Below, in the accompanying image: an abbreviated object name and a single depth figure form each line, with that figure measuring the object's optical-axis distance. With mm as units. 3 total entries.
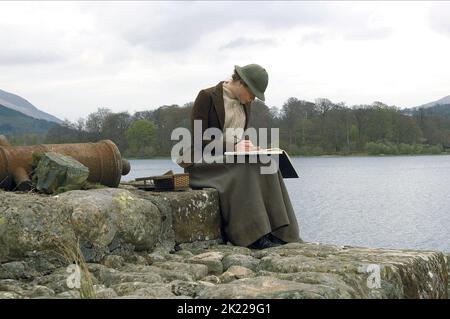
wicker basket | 6391
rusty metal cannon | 5887
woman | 6164
